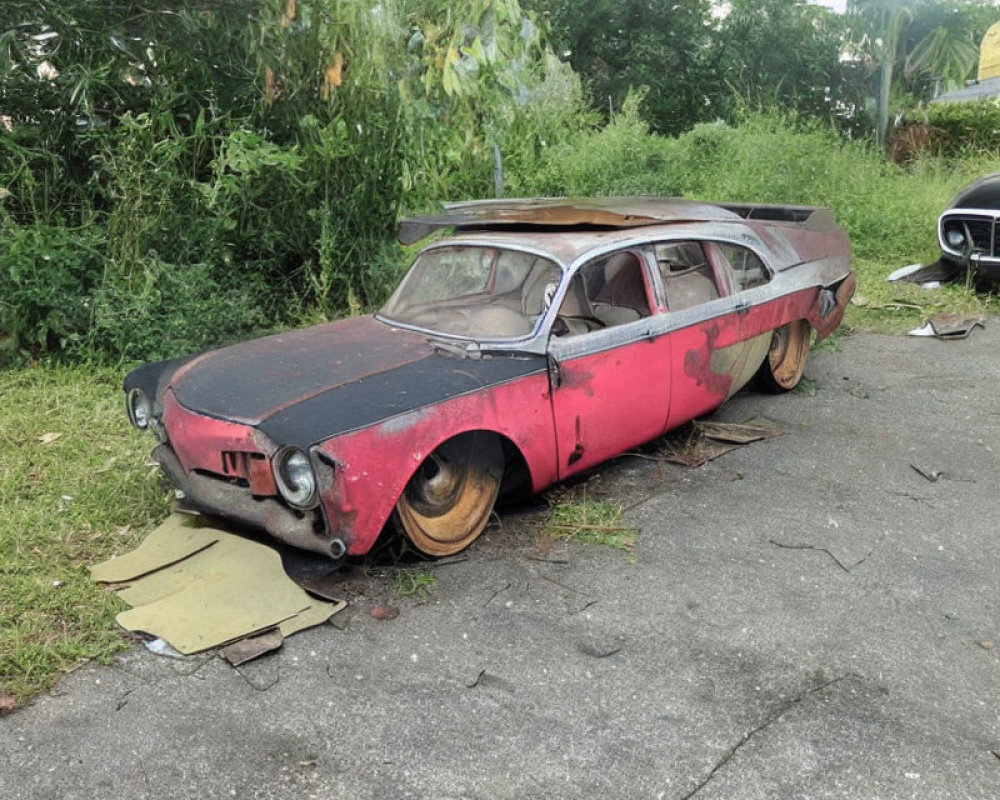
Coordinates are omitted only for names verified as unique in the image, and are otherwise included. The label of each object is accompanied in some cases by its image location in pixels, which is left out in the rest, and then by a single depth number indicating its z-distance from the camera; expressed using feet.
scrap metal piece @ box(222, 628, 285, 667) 11.23
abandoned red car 12.28
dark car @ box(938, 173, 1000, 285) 28.37
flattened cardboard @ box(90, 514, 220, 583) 13.08
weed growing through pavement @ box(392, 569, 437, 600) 12.88
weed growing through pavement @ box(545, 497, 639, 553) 14.51
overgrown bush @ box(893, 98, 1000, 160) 55.11
